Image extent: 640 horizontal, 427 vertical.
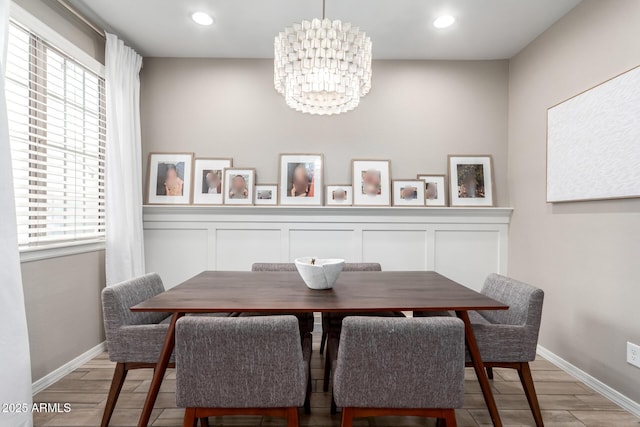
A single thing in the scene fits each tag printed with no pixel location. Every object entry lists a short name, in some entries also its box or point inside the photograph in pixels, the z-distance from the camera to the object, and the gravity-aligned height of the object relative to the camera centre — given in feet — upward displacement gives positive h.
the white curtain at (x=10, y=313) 5.44 -1.65
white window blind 6.91 +1.48
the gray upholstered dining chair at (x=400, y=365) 4.43 -1.95
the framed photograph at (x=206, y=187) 10.78 +0.68
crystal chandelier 5.65 +2.46
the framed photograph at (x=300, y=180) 10.75 +0.92
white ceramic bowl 6.01 -1.08
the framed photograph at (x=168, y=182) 10.78 +0.83
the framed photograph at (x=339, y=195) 10.81 +0.46
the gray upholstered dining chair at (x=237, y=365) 4.38 -1.95
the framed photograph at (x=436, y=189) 10.82 +0.68
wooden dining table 5.06 -1.39
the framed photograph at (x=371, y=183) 10.77 +0.85
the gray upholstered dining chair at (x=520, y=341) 5.84 -2.13
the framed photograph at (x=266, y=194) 10.79 +0.48
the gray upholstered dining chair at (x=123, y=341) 5.74 -2.15
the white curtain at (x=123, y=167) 9.06 +1.11
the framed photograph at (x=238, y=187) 10.69 +0.68
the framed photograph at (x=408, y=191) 10.79 +0.61
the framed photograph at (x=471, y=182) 10.78 +0.90
